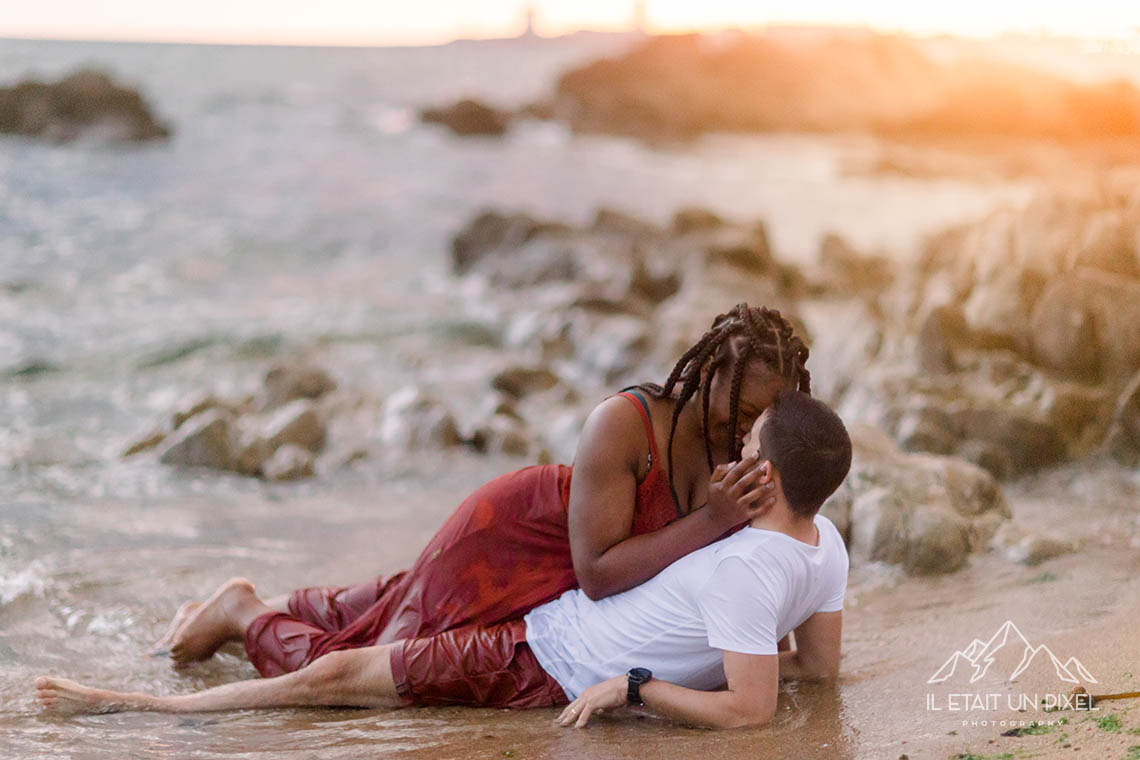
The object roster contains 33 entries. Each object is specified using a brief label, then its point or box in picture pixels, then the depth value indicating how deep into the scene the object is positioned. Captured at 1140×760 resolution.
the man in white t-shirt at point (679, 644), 2.87
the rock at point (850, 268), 14.14
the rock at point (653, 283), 13.15
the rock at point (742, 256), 13.23
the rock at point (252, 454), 7.02
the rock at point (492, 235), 16.52
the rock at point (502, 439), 7.52
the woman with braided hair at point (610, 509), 3.06
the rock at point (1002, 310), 6.79
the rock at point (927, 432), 6.17
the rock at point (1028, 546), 4.52
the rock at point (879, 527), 4.64
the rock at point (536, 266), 14.58
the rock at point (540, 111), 45.06
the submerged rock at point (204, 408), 7.91
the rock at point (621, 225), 16.94
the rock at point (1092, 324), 6.35
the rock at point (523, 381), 9.23
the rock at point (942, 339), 6.75
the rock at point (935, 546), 4.56
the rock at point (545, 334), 10.88
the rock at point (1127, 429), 6.00
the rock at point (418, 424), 7.67
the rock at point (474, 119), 42.59
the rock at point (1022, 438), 6.10
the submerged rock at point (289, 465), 7.03
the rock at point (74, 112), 32.31
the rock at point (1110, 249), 6.70
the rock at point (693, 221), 16.22
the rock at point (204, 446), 7.08
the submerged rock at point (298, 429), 7.55
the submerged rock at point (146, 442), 7.54
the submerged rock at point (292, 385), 8.96
